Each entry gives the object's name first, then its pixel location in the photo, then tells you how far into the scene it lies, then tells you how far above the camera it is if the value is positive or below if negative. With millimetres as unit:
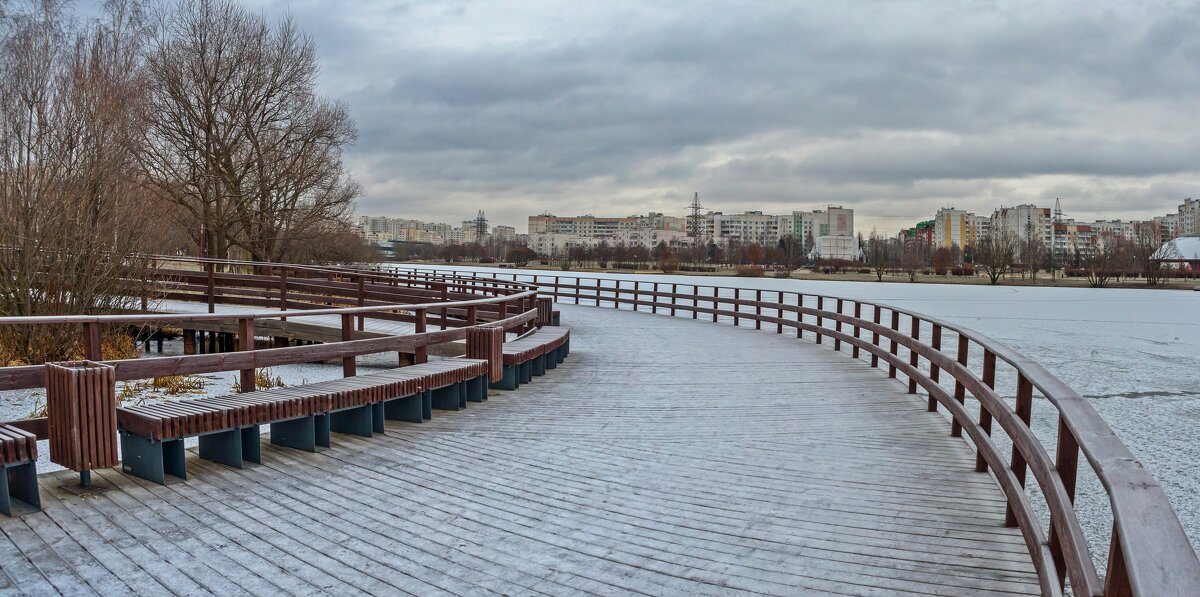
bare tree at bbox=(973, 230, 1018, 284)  76750 -507
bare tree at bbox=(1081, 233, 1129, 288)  68312 -1191
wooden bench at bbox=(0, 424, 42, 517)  4516 -1175
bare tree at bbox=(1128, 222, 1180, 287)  72812 -174
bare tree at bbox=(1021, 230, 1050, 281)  78869 -219
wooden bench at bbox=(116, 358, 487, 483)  5336 -1141
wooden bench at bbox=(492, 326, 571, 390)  10016 -1248
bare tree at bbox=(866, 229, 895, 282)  84550 +68
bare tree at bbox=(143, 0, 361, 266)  26656 +4320
